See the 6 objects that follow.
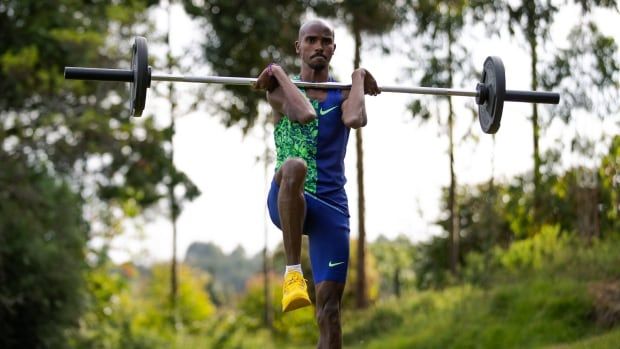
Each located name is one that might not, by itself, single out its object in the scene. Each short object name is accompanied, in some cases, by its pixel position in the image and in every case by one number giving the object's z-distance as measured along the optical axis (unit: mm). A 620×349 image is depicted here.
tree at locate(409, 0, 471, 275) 15492
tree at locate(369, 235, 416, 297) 31562
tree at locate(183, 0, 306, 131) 19406
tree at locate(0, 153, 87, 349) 18062
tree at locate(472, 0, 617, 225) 12750
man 5531
